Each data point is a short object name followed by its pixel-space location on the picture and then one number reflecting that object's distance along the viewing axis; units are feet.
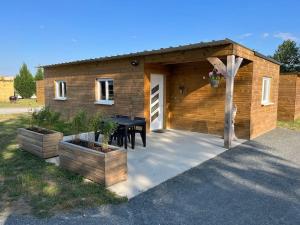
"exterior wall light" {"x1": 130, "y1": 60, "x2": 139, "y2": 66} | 28.48
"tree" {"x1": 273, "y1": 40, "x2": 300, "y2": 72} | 80.89
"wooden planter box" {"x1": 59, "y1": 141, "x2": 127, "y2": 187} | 13.19
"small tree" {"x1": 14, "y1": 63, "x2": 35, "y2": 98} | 99.55
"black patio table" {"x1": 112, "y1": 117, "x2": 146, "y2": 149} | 20.71
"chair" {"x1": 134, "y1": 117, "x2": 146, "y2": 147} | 22.49
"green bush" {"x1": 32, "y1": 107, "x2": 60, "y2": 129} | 20.89
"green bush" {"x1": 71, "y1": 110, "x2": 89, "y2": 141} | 16.56
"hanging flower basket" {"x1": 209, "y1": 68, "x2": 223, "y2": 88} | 24.76
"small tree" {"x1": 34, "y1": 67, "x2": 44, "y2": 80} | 104.35
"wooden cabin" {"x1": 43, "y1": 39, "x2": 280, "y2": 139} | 25.44
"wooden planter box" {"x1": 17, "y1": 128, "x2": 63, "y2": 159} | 18.35
